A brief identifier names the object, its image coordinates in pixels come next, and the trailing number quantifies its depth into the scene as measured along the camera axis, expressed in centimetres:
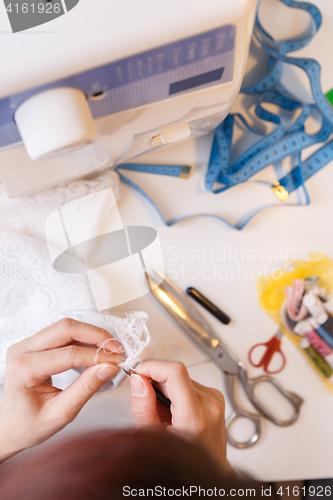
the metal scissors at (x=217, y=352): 80
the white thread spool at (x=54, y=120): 44
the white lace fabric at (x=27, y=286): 74
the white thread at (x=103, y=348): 58
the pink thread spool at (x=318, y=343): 86
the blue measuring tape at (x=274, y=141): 86
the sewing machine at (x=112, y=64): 41
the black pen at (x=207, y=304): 83
